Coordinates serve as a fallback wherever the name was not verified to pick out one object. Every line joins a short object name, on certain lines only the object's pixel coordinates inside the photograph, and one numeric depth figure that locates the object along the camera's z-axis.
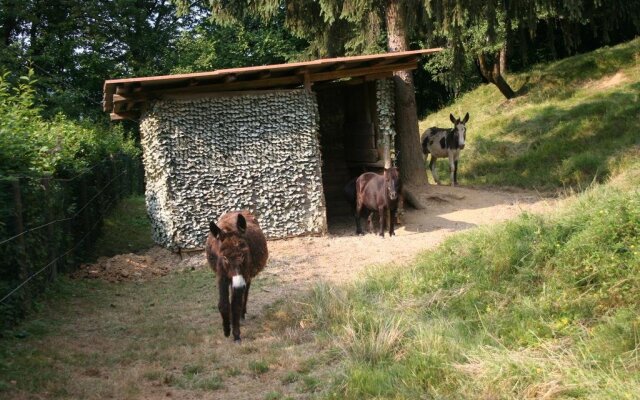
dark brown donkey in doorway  13.76
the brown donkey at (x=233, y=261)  7.55
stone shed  13.62
